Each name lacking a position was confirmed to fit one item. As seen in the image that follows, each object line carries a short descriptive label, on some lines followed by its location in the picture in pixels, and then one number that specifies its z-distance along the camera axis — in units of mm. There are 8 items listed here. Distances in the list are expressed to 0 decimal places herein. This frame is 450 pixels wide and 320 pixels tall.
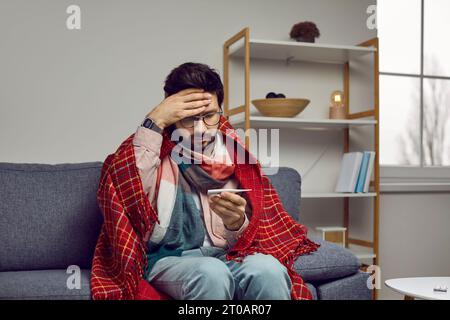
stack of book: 2768
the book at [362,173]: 2770
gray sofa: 1874
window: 3191
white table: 1628
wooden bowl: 2652
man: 1531
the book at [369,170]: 2764
